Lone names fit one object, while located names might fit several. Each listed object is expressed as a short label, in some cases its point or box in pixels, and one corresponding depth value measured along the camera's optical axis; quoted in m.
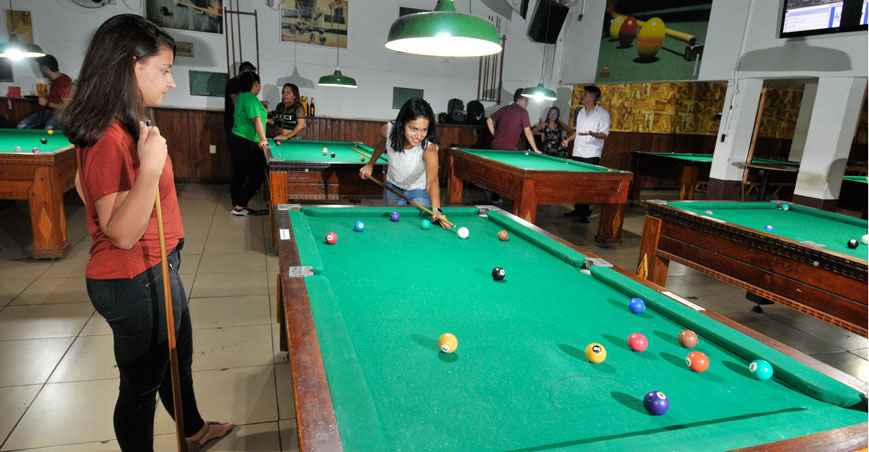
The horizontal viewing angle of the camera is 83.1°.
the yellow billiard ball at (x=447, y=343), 1.25
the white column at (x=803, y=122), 8.56
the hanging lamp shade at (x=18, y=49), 4.84
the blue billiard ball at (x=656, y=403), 1.04
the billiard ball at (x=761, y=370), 1.23
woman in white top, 3.14
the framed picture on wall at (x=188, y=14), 6.77
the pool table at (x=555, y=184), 4.38
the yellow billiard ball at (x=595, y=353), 1.25
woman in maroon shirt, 1.15
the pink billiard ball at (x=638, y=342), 1.34
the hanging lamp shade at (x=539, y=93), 5.99
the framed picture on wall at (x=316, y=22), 7.30
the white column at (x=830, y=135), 4.66
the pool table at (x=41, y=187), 3.57
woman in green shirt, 4.92
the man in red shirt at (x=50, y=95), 5.69
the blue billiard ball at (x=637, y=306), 1.59
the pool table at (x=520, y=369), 0.96
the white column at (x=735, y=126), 5.59
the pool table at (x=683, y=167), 6.43
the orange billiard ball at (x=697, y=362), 1.25
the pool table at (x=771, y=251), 2.17
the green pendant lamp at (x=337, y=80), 5.78
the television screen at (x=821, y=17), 4.44
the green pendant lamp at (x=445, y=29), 1.92
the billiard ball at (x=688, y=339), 1.37
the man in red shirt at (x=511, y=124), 6.45
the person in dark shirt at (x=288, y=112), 6.20
